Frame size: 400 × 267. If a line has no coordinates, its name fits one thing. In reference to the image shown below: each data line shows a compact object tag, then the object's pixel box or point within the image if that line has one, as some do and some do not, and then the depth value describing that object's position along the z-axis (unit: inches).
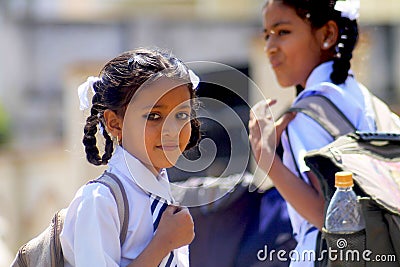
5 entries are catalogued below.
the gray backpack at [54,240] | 204.5
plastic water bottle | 223.8
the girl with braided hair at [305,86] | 259.9
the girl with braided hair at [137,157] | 200.2
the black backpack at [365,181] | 224.1
